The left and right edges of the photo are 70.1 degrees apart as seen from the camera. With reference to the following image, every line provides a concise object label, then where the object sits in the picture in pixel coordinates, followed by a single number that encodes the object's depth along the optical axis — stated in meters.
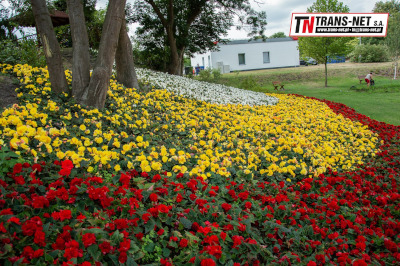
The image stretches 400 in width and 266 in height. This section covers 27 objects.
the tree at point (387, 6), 50.70
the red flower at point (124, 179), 2.75
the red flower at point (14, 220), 1.73
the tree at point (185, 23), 14.52
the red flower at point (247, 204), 2.82
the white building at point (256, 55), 36.91
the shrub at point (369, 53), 35.06
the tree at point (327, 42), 21.19
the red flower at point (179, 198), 2.56
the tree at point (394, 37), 22.22
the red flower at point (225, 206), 2.65
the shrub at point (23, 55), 6.82
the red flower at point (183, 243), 2.05
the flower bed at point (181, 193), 2.00
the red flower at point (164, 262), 1.89
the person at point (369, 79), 19.19
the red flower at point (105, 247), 1.86
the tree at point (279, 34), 84.12
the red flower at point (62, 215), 1.91
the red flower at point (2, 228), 1.63
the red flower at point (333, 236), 2.67
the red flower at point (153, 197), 2.44
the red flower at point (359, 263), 2.16
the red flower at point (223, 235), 2.14
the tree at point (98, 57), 5.19
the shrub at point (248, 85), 15.20
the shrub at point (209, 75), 17.38
